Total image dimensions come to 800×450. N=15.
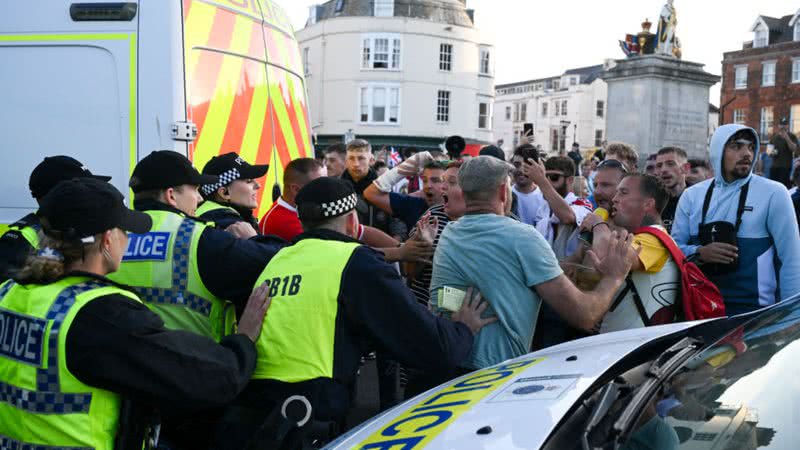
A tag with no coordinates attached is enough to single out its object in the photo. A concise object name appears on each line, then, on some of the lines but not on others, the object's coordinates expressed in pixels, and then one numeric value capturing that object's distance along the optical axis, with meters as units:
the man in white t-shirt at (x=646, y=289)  3.79
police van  4.48
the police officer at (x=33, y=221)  3.76
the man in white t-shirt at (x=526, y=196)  6.29
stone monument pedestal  19.14
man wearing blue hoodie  4.38
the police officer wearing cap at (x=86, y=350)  2.31
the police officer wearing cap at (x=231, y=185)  4.33
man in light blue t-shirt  3.30
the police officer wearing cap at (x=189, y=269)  3.19
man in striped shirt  4.74
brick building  53.00
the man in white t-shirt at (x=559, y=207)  5.20
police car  2.08
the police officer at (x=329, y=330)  2.91
